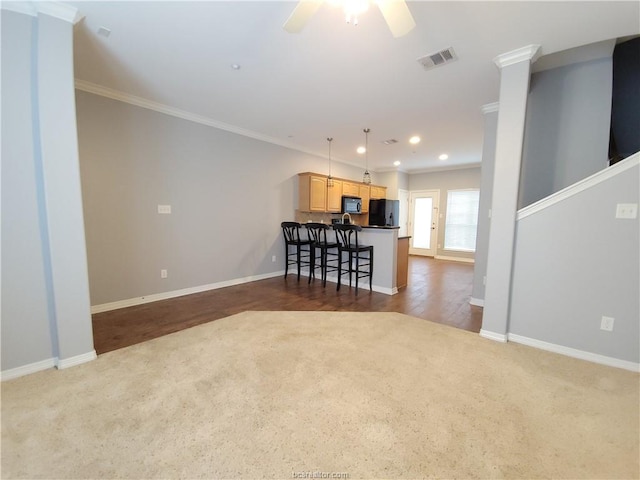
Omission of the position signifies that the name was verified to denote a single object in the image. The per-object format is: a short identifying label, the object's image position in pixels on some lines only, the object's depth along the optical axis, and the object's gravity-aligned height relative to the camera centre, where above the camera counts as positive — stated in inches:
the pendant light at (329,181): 235.3 +31.5
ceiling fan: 61.5 +48.5
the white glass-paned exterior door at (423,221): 312.2 -3.5
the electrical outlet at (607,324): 86.7 -33.1
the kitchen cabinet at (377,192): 295.4 +29.2
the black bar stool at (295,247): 191.8 -23.9
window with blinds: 288.7 -0.9
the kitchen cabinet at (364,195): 275.4 +23.3
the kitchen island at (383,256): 163.8 -23.9
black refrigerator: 293.7 +6.3
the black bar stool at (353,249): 164.0 -19.2
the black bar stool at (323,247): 177.8 -19.9
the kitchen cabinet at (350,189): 255.1 +27.7
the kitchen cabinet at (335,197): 237.8 +17.9
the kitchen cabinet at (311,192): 217.3 +20.2
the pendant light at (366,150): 184.4 +58.8
